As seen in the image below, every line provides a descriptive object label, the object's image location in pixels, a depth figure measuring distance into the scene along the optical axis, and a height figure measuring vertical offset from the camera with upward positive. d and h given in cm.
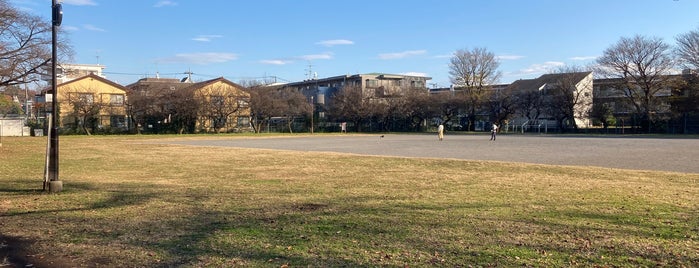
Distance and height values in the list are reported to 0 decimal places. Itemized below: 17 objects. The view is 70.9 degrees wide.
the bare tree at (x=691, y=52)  5116 +807
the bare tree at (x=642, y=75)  5481 +595
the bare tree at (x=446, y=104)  6612 +318
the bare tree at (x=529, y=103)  6253 +312
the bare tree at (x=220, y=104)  5712 +270
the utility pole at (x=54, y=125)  926 +3
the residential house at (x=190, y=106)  5538 +245
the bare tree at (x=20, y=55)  2198 +336
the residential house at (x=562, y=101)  5962 +335
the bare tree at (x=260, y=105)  6041 +269
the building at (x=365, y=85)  7188 +760
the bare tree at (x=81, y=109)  5144 +186
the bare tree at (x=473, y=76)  6719 +711
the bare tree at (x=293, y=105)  6380 +289
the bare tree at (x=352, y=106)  6794 +300
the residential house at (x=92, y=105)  5169 +234
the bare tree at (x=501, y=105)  6438 +296
